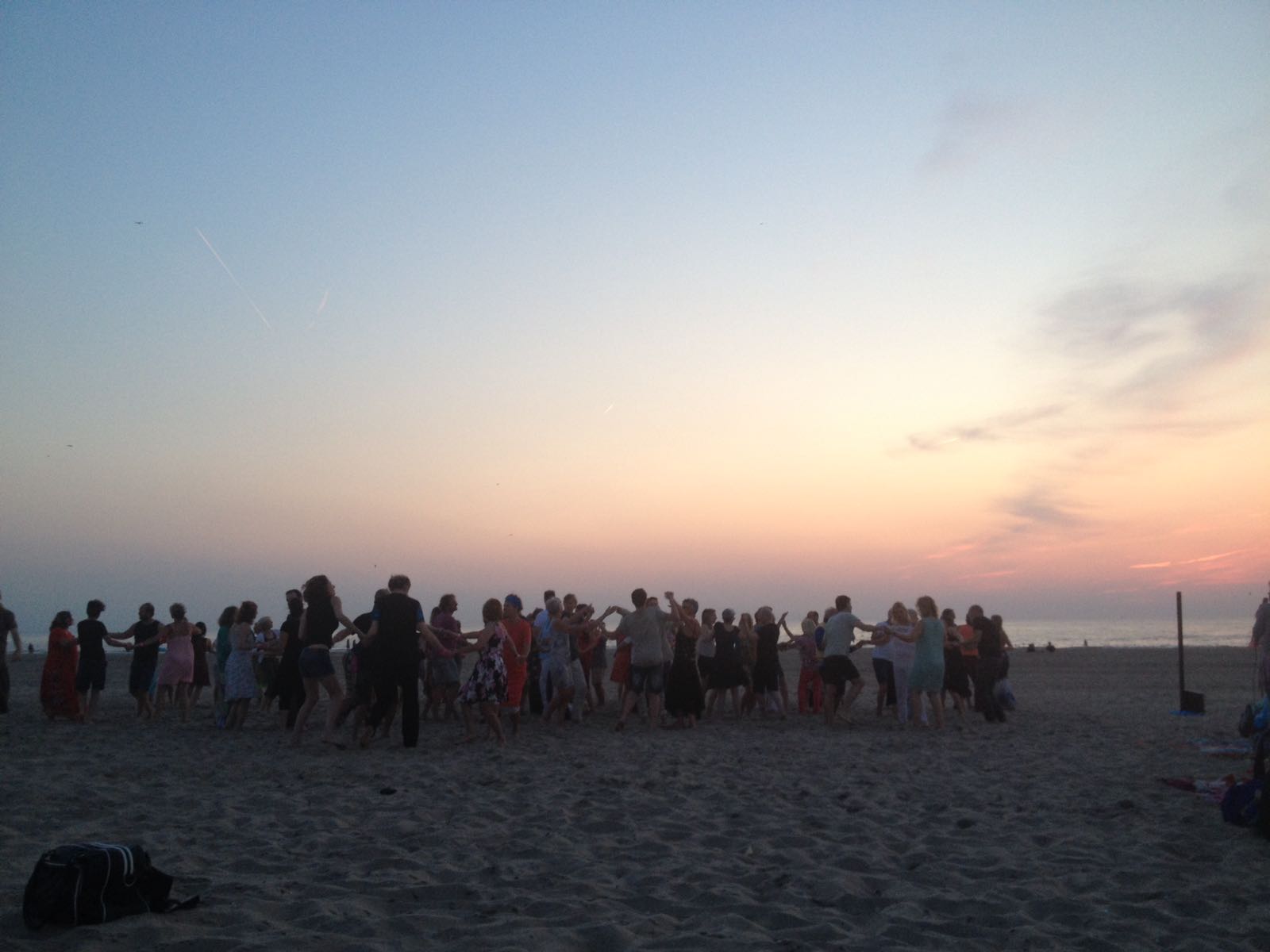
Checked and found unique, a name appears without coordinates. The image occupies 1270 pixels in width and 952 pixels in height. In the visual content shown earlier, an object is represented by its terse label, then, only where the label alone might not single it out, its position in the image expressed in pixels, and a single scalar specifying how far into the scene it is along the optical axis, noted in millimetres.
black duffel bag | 4133
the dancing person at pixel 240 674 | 12250
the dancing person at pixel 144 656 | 13789
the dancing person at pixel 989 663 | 13664
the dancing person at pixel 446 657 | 12367
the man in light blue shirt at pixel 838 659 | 12938
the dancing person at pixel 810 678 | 15320
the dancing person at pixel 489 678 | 10695
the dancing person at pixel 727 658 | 13992
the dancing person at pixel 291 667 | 12126
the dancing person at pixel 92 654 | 13266
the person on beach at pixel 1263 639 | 9887
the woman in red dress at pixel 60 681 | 13414
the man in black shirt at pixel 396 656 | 10320
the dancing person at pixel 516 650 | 11586
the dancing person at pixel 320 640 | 10344
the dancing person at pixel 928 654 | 12695
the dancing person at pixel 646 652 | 12523
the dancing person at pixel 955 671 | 13867
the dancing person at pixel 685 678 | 12797
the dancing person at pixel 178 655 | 13508
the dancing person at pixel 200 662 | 14180
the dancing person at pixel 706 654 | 14414
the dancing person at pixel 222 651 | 12778
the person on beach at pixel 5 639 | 13391
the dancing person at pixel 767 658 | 14422
